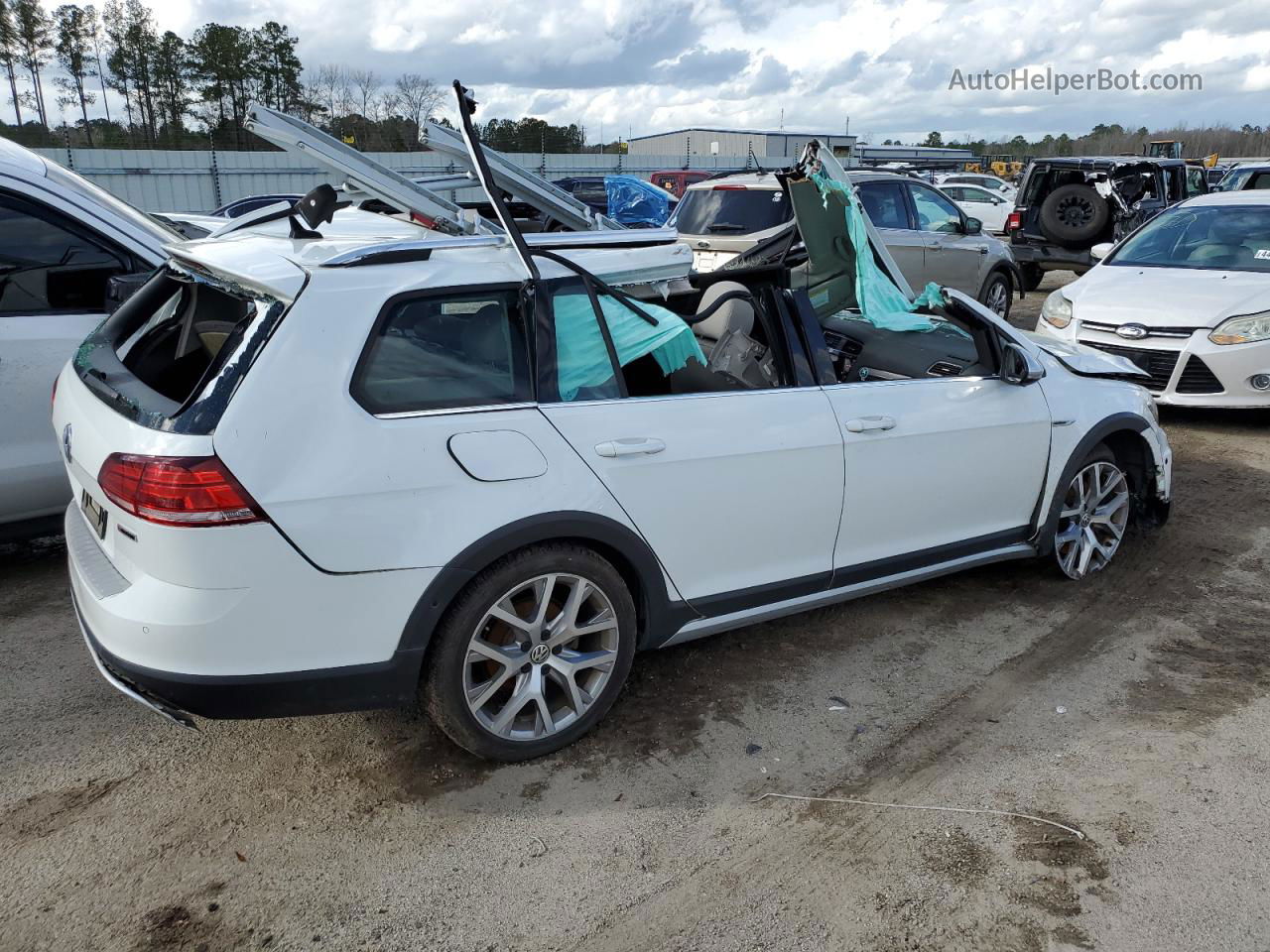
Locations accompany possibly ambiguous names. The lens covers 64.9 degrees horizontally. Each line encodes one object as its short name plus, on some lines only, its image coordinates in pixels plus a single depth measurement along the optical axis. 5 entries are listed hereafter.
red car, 23.30
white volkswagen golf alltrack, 2.70
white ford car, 7.09
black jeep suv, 13.94
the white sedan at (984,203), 21.92
